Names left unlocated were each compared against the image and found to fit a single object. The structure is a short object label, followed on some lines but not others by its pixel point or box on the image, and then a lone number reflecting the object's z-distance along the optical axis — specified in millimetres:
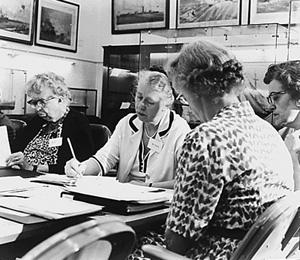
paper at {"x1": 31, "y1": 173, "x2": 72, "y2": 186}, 2088
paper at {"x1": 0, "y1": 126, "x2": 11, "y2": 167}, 2660
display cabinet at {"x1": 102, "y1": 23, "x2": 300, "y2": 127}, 4082
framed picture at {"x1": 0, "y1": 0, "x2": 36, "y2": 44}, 4902
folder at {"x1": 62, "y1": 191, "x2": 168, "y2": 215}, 1575
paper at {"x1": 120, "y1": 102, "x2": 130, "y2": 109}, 5602
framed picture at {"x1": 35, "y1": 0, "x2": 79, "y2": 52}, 5352
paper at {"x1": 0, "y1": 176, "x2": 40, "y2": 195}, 1852
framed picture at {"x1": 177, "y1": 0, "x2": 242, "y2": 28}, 5121
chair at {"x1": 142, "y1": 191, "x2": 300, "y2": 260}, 1159
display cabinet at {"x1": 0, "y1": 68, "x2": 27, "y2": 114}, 4902
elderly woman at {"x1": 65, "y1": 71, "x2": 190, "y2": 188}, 2482
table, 1301
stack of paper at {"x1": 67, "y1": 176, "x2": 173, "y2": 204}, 1644
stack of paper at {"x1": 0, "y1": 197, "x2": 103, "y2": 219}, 1412
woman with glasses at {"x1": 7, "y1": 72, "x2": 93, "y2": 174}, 2842
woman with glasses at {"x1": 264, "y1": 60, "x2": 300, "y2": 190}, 2482
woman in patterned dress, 1334
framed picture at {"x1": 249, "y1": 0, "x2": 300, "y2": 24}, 4715
